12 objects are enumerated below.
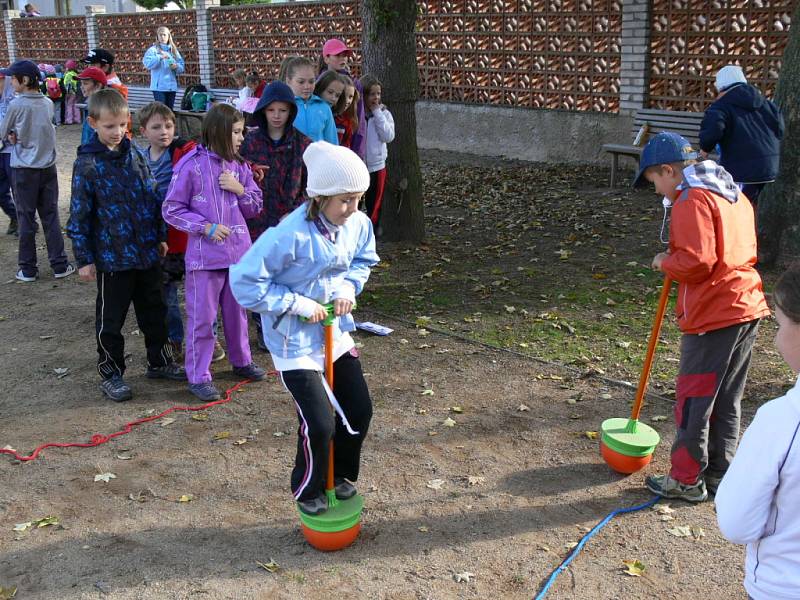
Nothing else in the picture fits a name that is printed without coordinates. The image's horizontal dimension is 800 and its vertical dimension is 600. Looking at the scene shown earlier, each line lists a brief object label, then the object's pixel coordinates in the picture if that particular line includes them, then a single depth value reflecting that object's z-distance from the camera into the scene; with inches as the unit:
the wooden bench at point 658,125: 467.8
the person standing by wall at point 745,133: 295.7
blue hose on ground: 136.4
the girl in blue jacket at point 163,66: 722.8
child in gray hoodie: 310.7
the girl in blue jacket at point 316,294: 132.1
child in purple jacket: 198.7
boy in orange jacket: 144.1
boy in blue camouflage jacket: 199.8
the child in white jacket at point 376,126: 312.5
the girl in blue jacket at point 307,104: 242.4
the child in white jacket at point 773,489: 76.9
